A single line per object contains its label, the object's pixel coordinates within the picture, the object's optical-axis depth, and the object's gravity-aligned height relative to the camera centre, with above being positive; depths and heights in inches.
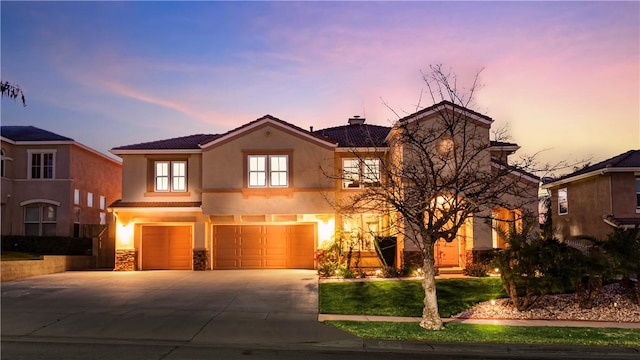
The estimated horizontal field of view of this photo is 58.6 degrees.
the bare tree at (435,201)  538.6 +16.5
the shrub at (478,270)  860.0 -79.6
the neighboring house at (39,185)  1165.1 +78.2
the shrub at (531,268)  631.8 -56.9
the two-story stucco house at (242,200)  1011.9 +36.6
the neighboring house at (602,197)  1011.9 +36.1
